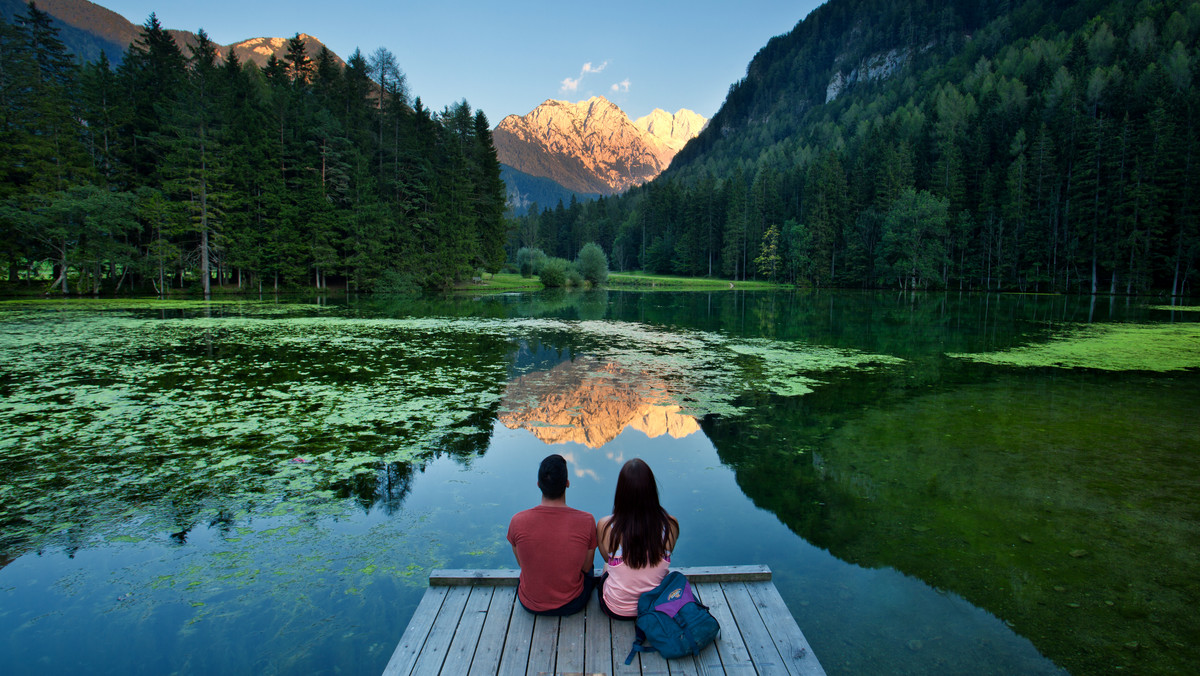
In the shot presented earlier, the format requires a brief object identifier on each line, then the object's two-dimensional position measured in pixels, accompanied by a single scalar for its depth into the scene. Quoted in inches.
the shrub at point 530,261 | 2940.0
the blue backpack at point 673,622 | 134.3
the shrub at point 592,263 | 2719.0
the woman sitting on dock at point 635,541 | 148.4
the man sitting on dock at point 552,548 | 151.5
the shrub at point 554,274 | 2487.7
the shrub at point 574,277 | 2610.7
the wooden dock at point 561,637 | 133.6
